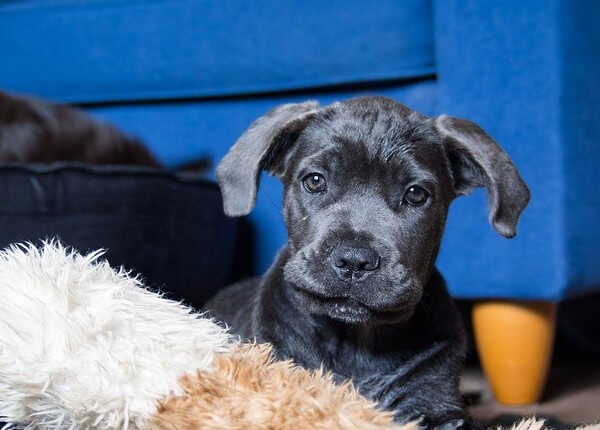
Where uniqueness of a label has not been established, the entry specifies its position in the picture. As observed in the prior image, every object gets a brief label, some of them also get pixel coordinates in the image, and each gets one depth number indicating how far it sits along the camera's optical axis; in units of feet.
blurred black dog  3.37
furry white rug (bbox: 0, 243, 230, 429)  1.86
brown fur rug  1.79
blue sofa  2.91
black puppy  2.22
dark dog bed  2.89
